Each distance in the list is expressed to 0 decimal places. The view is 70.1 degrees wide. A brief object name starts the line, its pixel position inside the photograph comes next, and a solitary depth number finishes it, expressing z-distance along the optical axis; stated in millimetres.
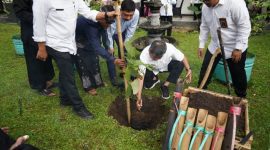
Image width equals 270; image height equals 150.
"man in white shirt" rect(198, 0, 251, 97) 2655
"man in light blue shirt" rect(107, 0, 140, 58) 3313
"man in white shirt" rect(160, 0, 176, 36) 6162
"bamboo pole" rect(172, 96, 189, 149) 2257
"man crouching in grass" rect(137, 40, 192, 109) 3169
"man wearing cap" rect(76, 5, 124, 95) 3132
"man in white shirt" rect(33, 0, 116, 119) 2626
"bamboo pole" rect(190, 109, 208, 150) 2184
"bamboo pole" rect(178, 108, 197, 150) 2216
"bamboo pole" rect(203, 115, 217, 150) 2159
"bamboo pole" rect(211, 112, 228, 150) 2131
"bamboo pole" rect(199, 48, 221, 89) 2771
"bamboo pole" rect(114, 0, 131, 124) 2522
